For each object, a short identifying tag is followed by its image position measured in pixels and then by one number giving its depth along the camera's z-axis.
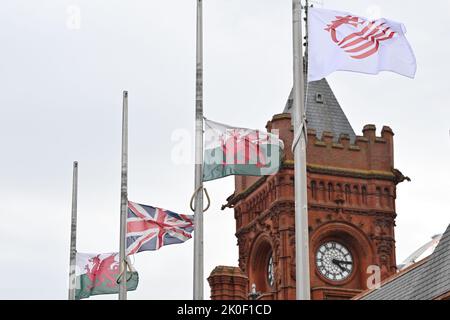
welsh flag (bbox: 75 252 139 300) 35.44
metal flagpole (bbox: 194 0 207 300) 23.42
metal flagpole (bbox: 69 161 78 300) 36.12
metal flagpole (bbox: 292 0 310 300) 20.14
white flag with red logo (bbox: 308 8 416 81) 21.80
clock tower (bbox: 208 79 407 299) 72.94
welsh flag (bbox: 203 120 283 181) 24.77
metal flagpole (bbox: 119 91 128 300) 29.86
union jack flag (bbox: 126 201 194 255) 28.95
